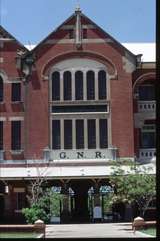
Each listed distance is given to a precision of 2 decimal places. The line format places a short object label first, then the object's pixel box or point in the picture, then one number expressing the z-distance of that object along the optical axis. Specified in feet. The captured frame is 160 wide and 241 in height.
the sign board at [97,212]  109.29
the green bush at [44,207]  81.46
